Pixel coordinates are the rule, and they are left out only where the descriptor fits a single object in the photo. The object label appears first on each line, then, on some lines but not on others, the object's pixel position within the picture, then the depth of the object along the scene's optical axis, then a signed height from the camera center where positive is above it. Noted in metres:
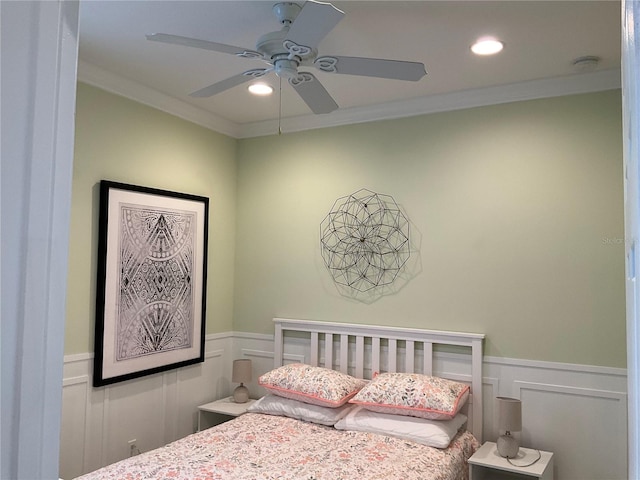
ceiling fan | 1.98 +0.88
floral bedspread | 2.40 -0.98
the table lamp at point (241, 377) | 3.84 -0.84
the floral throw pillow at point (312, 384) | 3.19 -0.77
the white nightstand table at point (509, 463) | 2.70 -1.04
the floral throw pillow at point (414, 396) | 2.91 -0.75
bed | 2.48 -0.94
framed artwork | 3.13 -0.12
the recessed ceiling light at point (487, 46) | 2.60 +1.16
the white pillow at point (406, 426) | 2.83 -0.91
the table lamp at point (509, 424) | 2.84 -0.86
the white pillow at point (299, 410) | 3.18 -0.92
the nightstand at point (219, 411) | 3.66 -1.05
